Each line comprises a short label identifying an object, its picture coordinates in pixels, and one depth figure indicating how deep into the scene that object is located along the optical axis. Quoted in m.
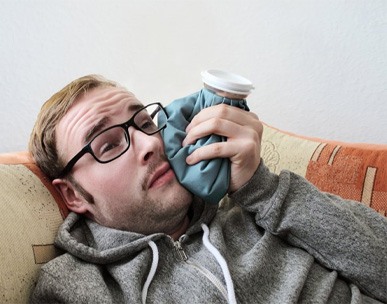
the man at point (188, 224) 0.86
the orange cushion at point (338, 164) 1.16
